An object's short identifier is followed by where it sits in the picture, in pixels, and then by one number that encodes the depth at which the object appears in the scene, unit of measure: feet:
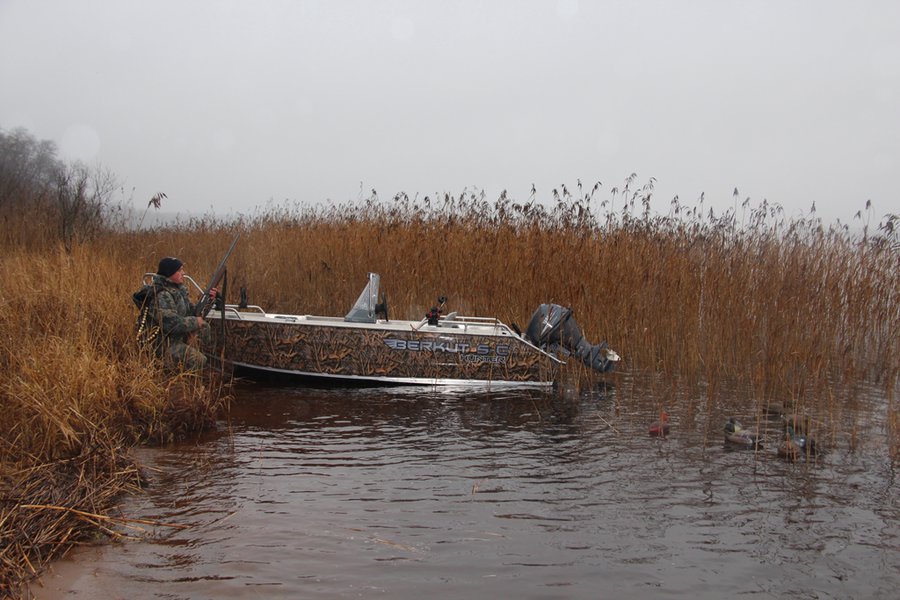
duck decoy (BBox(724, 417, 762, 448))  22.13
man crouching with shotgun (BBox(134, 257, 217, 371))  25.82
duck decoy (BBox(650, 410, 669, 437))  23.24
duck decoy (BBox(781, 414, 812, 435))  22.16
